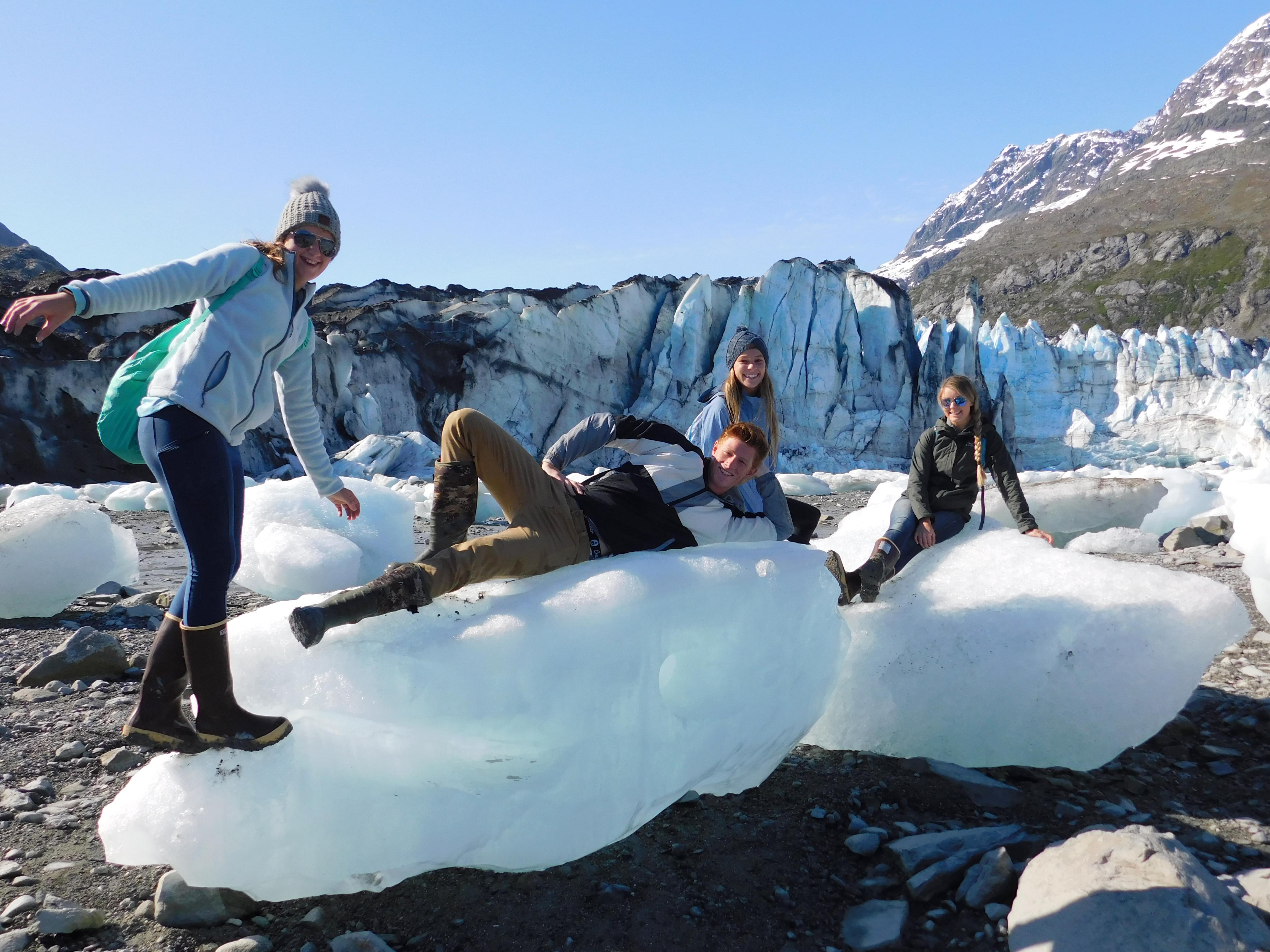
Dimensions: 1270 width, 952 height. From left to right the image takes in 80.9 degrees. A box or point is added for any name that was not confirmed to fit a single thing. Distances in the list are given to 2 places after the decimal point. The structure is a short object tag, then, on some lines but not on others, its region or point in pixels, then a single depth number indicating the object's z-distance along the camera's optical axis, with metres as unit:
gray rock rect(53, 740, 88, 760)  2.46
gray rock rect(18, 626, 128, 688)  3.16
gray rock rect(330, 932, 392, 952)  1.60
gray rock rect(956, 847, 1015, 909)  1.78
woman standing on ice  1.69
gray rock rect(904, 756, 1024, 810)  2.31
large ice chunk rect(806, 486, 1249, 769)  2.55
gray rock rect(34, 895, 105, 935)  1.58
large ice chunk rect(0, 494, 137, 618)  4.18
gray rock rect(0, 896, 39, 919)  1.64
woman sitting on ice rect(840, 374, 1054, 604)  3.33
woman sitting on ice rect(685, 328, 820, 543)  3.31
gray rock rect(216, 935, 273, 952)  1.60
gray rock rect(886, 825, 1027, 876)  1.94
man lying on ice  2.04
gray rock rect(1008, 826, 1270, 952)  1.47
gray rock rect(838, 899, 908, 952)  1.68
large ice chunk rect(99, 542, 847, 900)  1.70
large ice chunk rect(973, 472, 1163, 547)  8.52
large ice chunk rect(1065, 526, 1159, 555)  6.90
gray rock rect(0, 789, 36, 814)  2.10
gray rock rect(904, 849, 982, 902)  1.82
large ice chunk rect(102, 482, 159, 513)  12.12
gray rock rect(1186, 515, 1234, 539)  7.25
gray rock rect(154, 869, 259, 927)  1.70
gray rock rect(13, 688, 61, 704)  2.94
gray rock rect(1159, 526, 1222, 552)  6.73
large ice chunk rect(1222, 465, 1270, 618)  3.52
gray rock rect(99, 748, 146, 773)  2.41
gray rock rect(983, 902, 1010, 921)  1.73
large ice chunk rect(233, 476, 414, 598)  4.99
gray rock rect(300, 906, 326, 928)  1.73
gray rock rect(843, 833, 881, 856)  2.03
